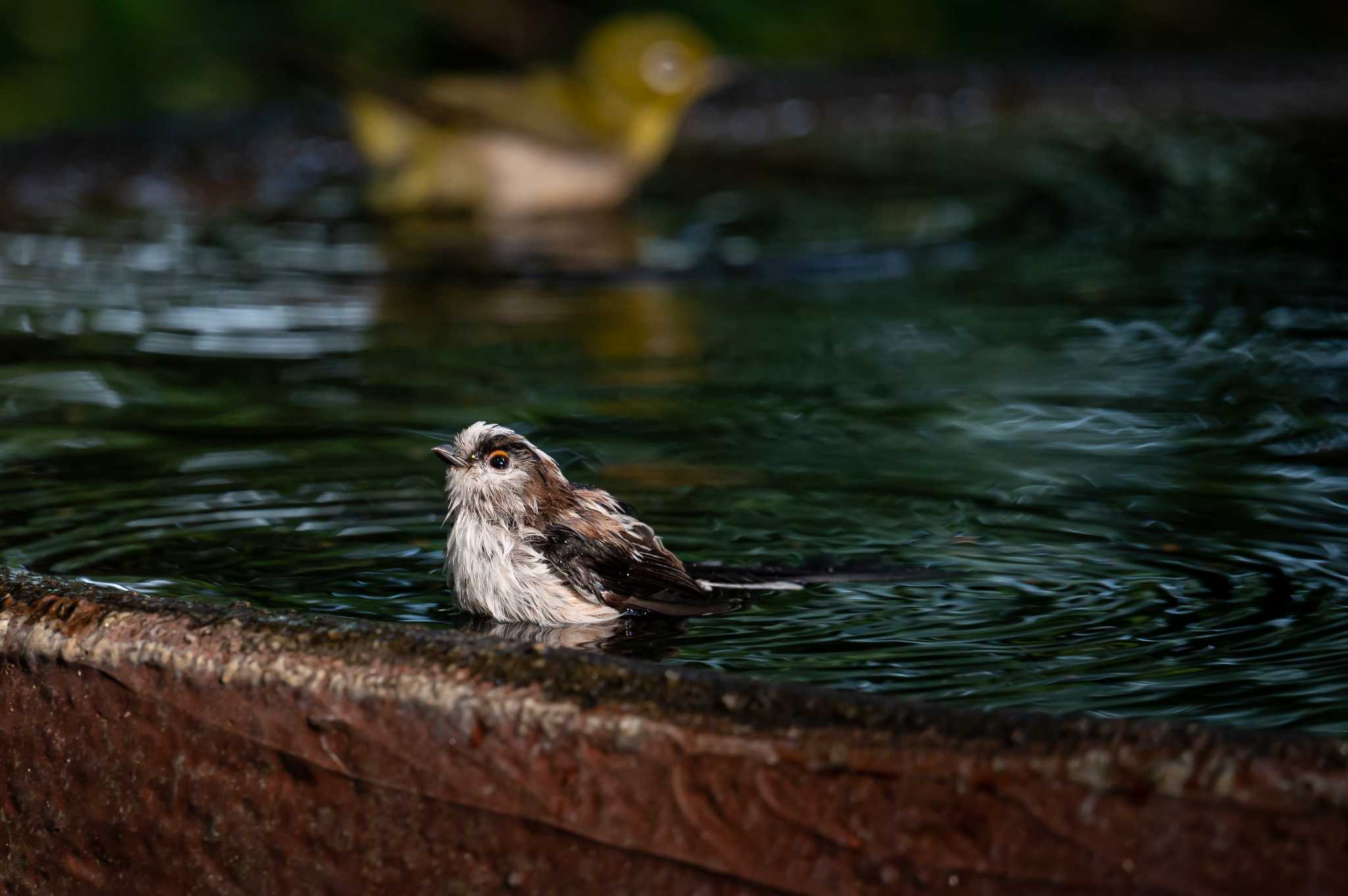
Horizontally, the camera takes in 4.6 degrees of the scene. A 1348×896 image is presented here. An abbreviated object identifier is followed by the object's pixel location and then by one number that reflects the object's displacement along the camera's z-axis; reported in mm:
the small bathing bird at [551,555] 3979
